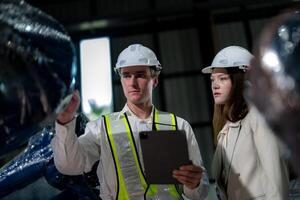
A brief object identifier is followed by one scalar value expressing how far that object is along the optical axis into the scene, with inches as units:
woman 61.1
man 57.7
